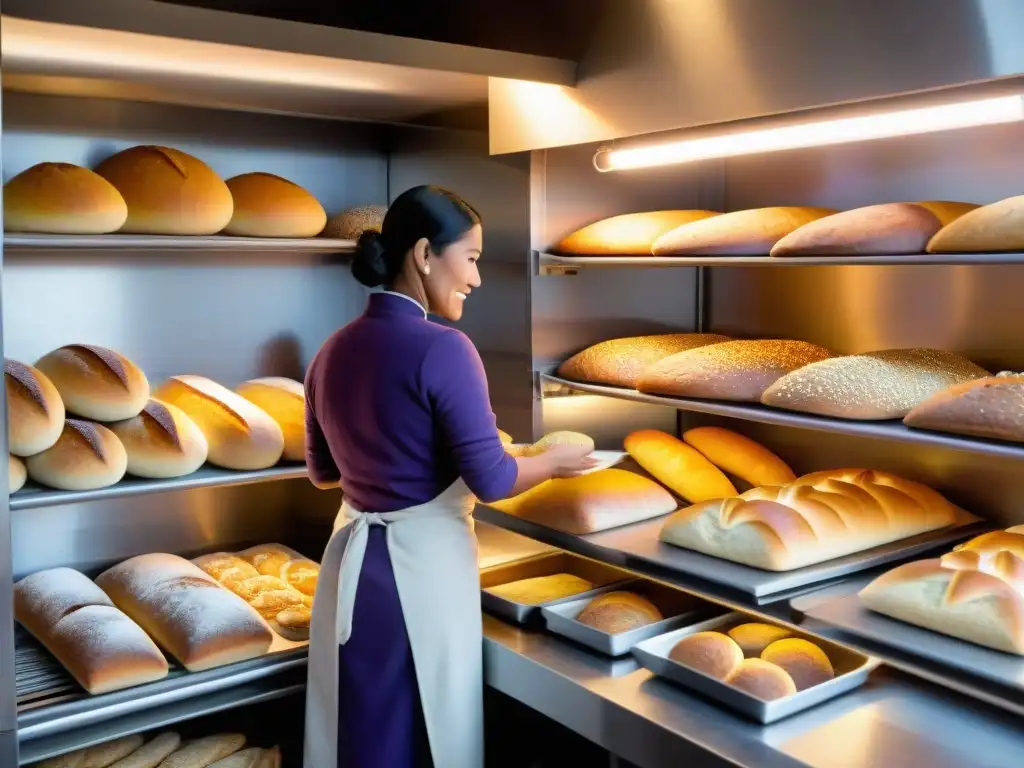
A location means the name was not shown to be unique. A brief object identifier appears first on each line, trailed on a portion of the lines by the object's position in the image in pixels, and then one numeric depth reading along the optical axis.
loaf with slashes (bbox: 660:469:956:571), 1.72
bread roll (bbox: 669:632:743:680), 1.62
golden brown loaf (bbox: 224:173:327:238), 2.22
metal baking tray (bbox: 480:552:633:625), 2.29
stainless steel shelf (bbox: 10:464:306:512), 1.82
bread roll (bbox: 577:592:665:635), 1.87
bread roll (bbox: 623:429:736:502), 2.24
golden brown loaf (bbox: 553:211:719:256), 2.14
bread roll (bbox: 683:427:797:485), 2.24
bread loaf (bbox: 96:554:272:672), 1.93
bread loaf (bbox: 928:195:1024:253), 1.49
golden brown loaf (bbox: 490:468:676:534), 2.04
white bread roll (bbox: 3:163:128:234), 1.94
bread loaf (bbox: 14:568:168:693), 1.84
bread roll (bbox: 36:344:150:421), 2.00
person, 1.75
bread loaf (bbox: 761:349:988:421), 1.68
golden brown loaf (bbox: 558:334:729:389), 2.15
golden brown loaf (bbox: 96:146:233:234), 2.08
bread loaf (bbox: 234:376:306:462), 2.19
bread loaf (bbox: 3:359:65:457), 1.86
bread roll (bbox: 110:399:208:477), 1.98
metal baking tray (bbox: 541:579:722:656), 1.78
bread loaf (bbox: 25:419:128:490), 1.87
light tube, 1.42
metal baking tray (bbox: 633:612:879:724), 1.51
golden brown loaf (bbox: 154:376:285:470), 2.09
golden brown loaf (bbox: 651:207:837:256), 1.90
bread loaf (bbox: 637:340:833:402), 1.89
